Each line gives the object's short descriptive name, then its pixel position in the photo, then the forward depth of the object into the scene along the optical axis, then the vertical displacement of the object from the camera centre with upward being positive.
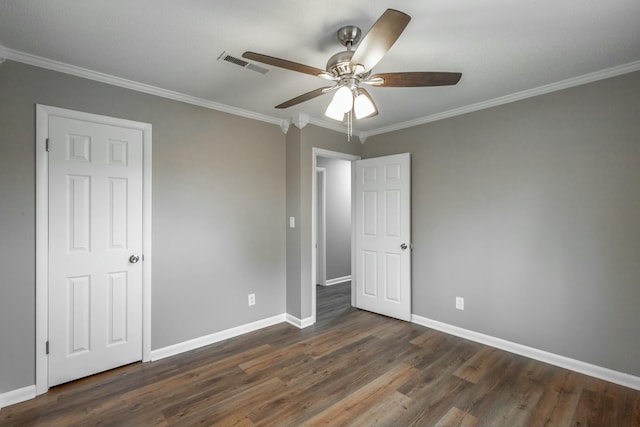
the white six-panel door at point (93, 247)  2.27 -0.27
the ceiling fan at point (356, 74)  1.48 +0.80
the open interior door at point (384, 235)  3.59 -0.26
